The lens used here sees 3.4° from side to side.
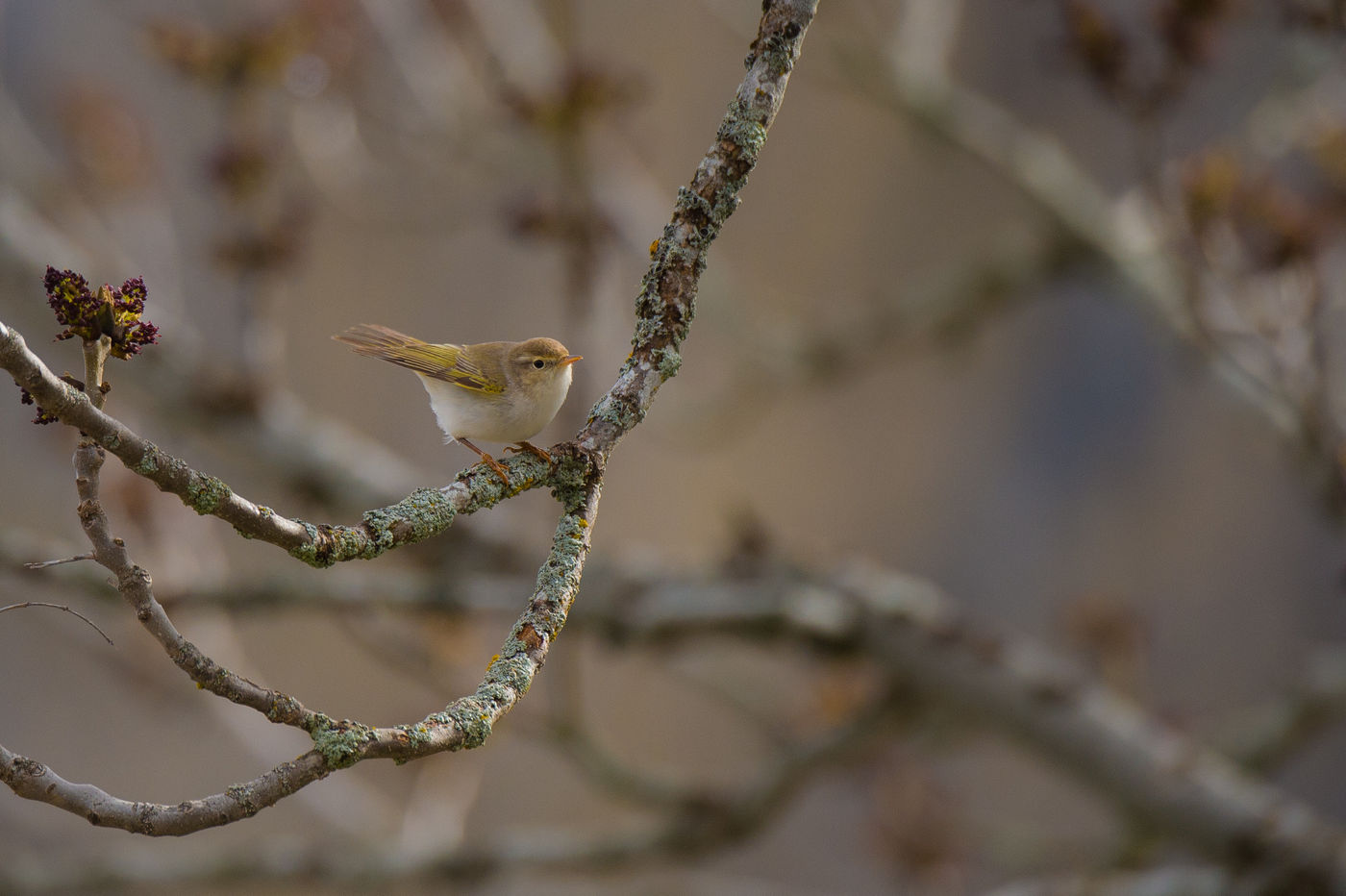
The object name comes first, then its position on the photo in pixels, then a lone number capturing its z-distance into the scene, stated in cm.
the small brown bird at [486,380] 1053
